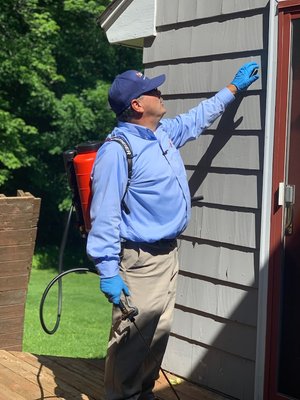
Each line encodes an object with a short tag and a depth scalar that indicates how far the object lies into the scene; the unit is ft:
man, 11.50
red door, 12.46
